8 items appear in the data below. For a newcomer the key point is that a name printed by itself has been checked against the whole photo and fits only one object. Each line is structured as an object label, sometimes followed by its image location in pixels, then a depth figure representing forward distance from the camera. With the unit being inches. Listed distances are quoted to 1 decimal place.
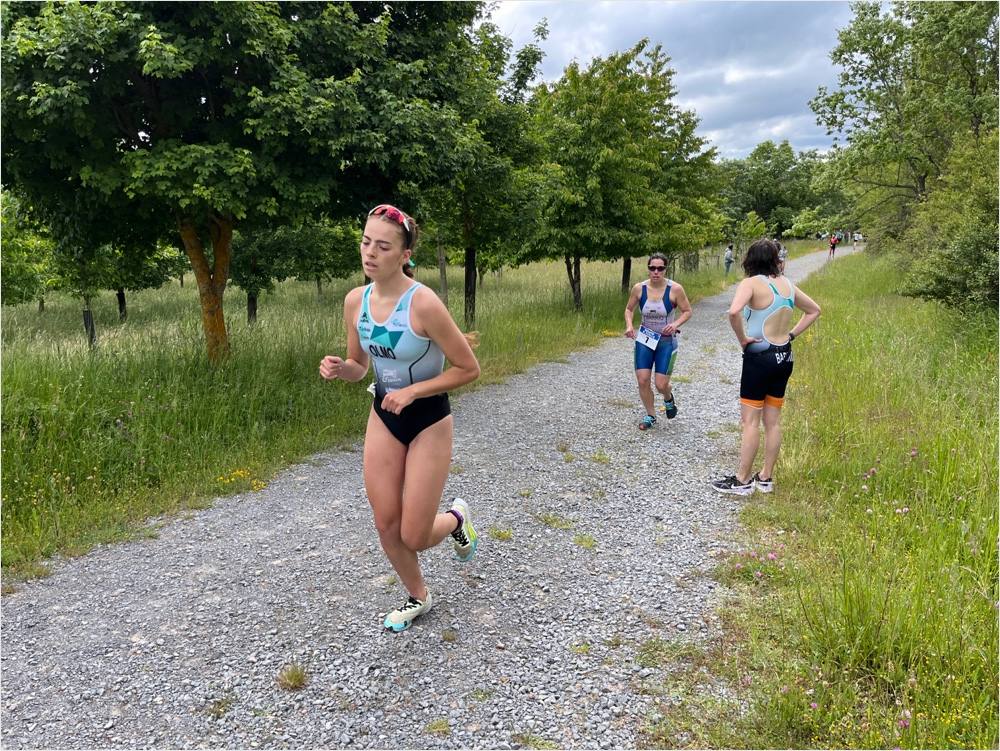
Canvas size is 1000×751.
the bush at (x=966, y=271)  415.8
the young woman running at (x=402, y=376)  113.7
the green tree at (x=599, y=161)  572.7
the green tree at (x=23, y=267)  578.3
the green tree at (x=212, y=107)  199.2
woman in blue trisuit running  262.1
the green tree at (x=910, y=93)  772.0
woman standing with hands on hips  186.5
